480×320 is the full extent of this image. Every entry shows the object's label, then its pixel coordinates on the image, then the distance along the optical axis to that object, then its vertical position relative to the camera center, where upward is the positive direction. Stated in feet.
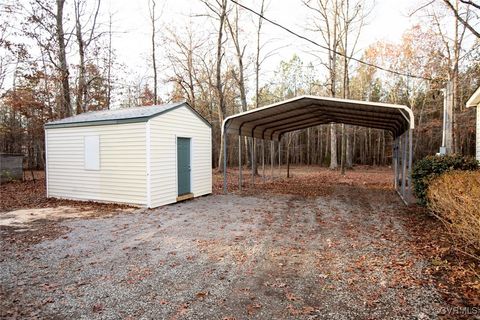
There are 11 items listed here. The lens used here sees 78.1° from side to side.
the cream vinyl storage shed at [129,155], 24.84 -0.44
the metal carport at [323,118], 27.48 +3.77
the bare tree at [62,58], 46.73 +14.96
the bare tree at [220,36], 53.93 +21.27
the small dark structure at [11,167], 41.48 -2.27
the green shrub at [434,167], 20.80 -1.32
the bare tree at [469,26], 26.25 +11.07
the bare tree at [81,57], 51.24 +16.51
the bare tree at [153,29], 64.13 +26.35
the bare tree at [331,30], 60.39 +25.02
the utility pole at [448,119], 32.78 +3.51
